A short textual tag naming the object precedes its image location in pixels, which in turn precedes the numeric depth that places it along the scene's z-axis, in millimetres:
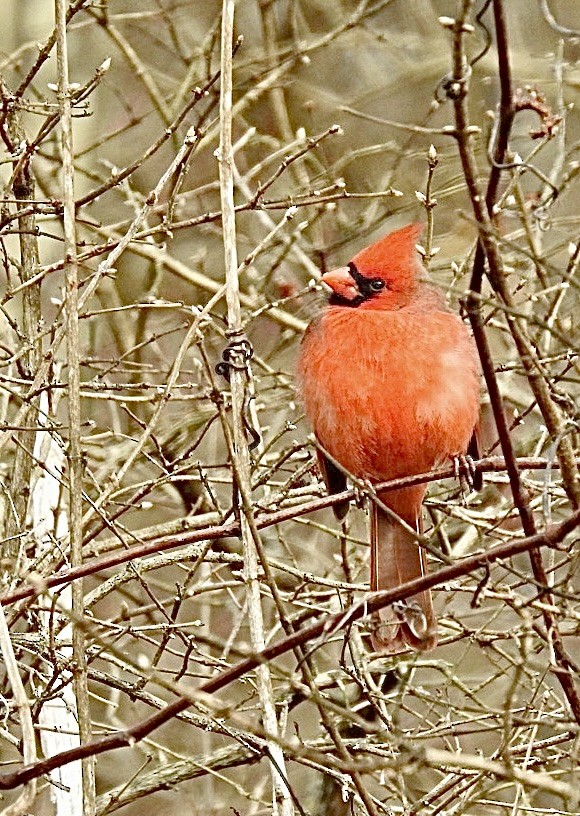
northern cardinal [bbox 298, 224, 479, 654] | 7242
